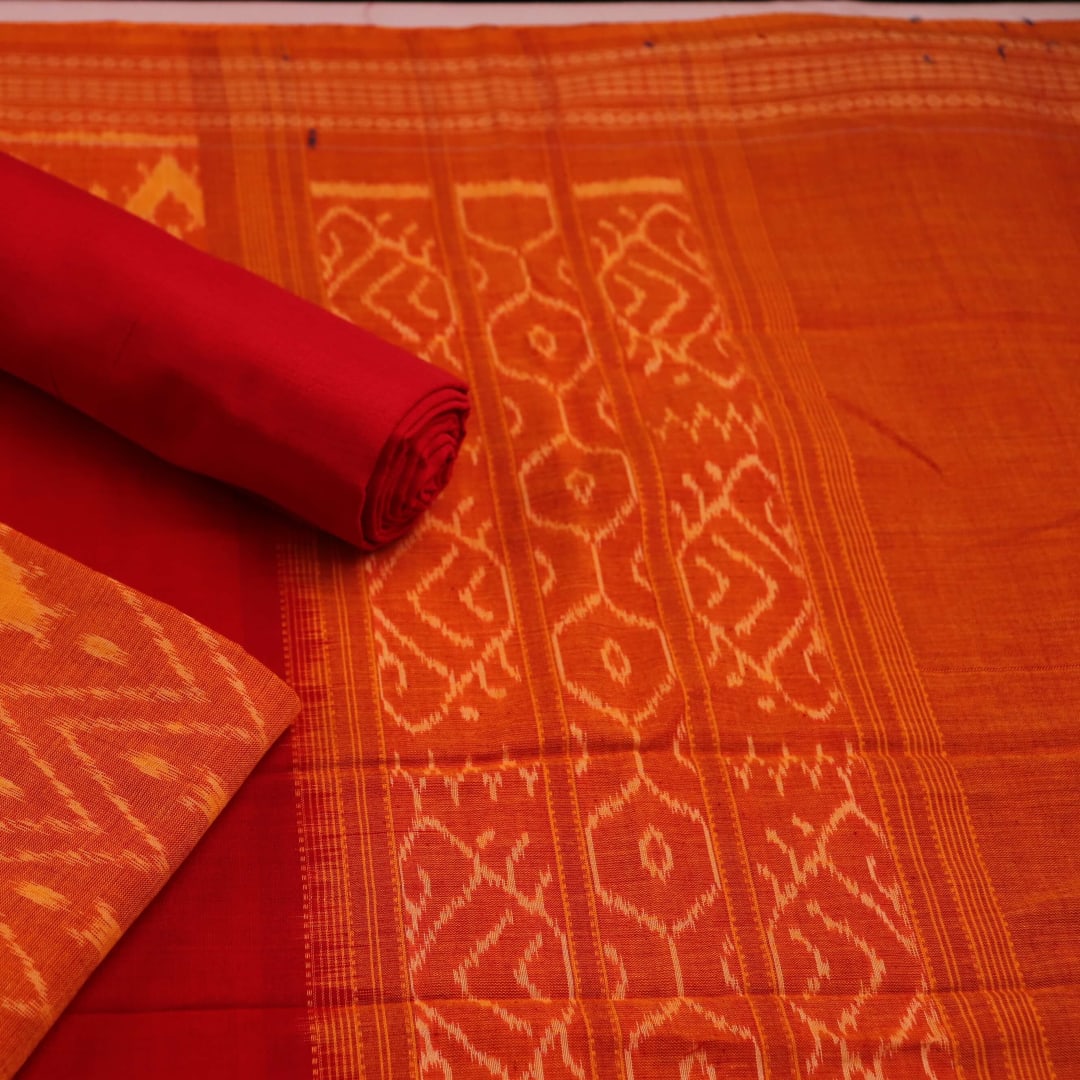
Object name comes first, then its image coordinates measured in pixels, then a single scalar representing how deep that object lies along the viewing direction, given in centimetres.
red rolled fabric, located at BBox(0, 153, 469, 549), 115
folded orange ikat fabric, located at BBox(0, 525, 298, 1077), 94
